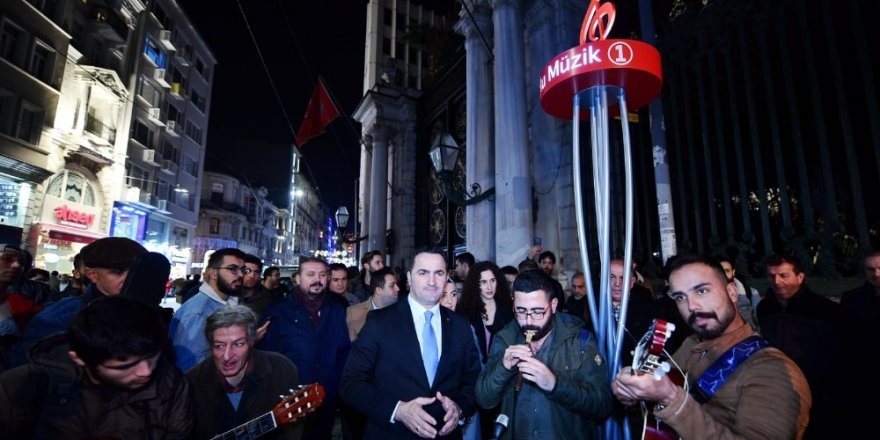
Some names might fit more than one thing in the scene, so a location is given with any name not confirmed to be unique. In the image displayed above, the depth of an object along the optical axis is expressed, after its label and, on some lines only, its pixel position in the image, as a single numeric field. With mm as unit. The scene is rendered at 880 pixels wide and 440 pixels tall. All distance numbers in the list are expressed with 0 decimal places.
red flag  13910
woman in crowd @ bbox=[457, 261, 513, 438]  4195
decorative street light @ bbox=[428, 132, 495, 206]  8539
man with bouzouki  1704
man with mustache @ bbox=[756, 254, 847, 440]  2863
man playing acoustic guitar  2541
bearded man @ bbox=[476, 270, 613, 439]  2398
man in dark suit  2514
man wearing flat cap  2520
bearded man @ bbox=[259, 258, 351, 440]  3910
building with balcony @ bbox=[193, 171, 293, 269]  43031
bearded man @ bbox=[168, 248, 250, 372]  3209
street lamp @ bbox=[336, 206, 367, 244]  17034
